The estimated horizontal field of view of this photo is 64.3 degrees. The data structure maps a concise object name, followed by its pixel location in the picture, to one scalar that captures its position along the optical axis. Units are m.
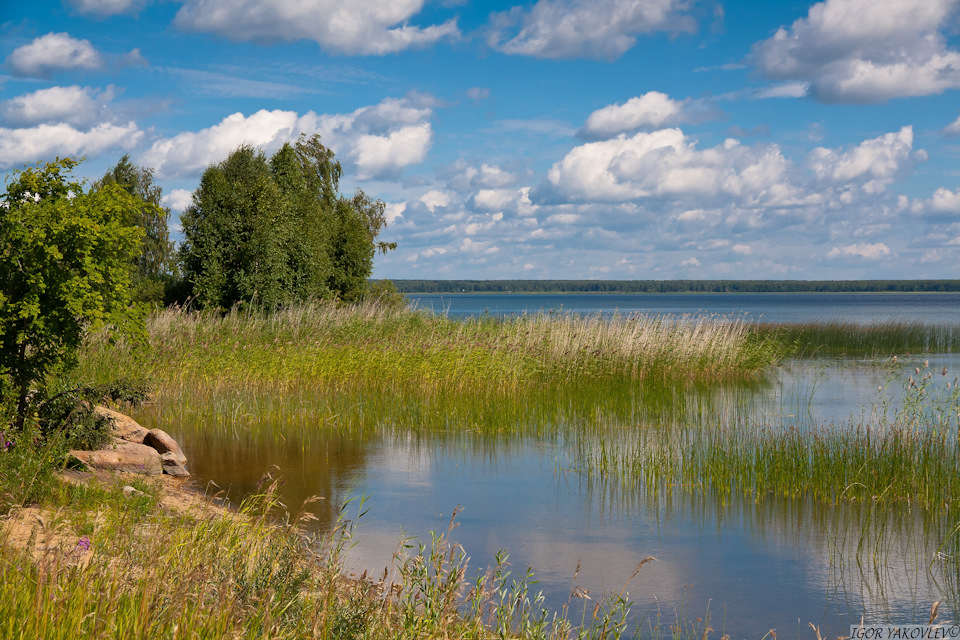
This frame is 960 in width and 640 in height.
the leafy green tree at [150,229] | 43.25
